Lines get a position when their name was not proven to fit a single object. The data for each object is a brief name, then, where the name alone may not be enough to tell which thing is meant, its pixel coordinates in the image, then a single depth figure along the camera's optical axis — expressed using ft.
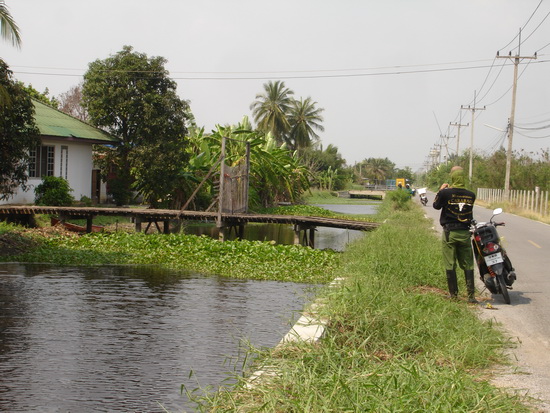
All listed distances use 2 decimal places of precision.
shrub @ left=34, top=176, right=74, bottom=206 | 98.63
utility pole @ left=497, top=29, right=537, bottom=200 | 152.15
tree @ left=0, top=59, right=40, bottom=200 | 73.36
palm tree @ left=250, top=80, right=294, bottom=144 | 243.60
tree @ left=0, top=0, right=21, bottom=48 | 58.49
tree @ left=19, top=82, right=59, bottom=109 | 139.95
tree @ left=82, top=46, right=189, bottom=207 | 109.40
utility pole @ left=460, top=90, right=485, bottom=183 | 229.15
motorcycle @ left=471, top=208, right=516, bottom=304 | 34.81
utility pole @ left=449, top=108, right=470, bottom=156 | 301.90
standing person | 34.14
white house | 100.89
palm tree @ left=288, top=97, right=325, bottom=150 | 258.98
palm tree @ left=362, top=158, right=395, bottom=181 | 502.38
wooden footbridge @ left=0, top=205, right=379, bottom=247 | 82.53
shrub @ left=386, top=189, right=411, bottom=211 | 134.71
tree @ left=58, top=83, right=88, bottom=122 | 201.46
